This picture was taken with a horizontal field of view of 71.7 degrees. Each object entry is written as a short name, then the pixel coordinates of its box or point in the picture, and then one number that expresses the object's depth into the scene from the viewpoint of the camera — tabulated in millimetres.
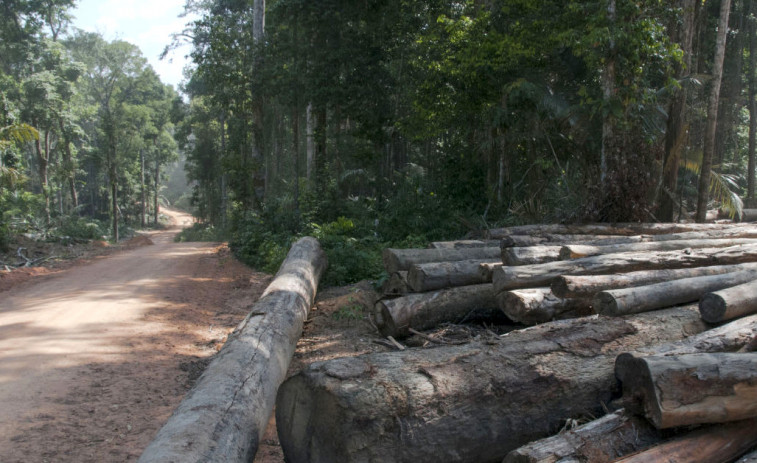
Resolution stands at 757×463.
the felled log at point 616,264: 5633
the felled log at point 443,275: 6609
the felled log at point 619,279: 5152
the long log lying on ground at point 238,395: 3084
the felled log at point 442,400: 3088
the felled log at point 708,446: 2854
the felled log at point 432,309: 6273
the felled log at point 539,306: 5262
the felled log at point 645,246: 6293
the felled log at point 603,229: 9195
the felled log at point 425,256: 7465
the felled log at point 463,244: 8232
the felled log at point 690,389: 2992
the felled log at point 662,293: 4824
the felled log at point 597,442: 2830
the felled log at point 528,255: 6277
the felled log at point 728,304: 4609
